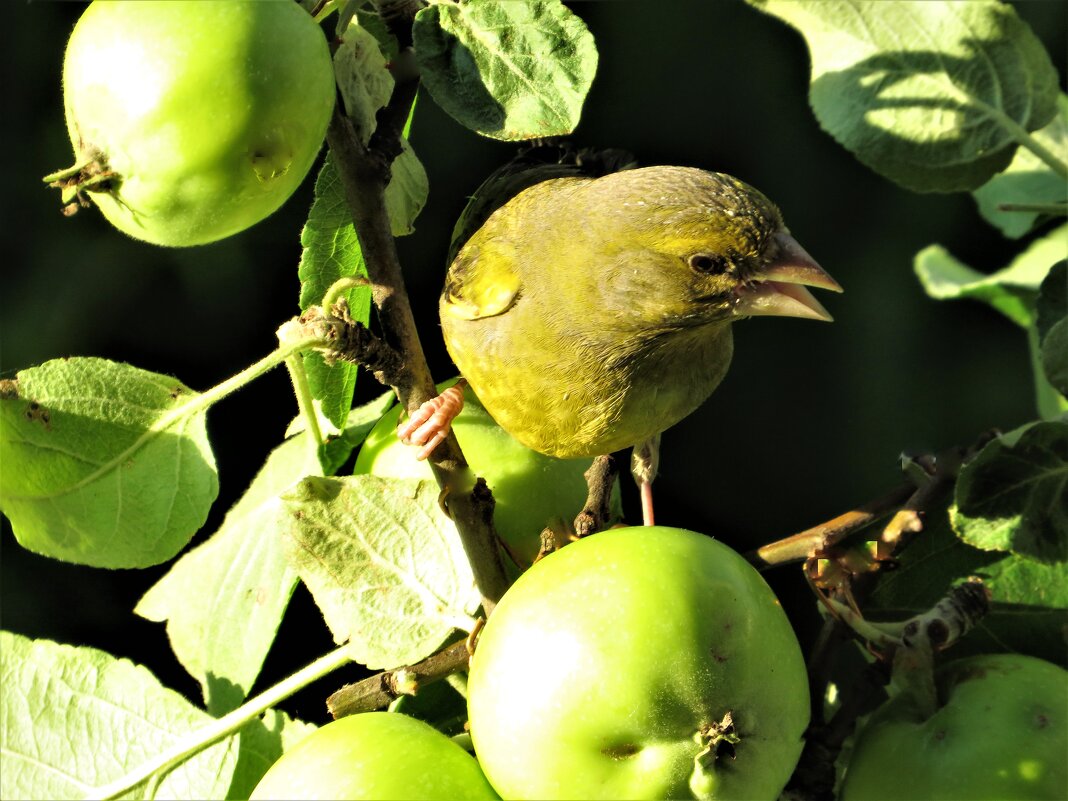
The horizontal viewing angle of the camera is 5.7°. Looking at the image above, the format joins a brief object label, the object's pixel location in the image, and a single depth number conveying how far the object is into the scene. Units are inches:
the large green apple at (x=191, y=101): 59.7
